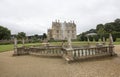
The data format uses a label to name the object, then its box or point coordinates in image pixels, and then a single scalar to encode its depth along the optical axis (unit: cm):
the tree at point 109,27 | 3063
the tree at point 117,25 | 3207
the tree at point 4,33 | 2942
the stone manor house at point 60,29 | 3437
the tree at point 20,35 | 3735
